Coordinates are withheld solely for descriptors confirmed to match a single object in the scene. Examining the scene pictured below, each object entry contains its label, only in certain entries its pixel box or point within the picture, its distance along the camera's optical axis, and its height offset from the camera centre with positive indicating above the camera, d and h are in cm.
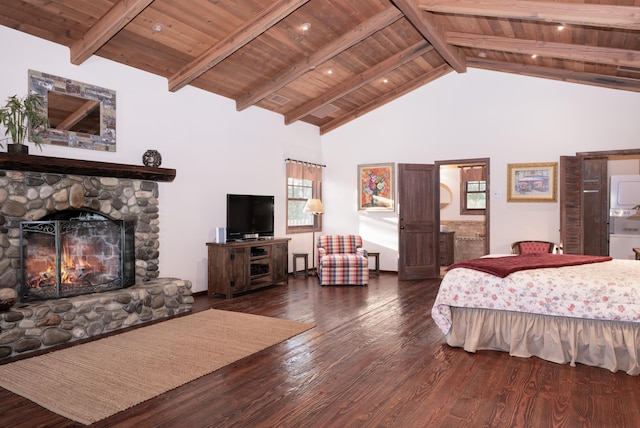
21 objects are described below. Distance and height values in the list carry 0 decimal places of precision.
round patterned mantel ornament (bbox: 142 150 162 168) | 509 +59
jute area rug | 271 -118
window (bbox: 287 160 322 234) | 788 +31
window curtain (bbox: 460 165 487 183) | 938 +76
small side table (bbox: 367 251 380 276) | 774 -96
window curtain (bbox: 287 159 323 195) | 780 +68
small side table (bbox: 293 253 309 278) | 755 -96
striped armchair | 674 -96
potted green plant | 384 +82
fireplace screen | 404 -48
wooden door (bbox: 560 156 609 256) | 616 +5
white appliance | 671 -14
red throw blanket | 362 -49
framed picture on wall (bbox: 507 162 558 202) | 675 +42
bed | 317 -80
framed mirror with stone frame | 435 +104
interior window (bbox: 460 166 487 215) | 938 +40
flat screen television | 629 -12
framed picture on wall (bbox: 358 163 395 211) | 809 +40
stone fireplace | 379 -43
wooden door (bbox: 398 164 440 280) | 738 -23
